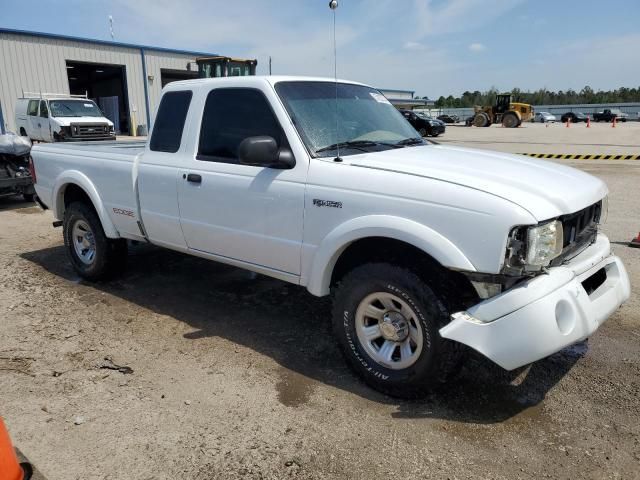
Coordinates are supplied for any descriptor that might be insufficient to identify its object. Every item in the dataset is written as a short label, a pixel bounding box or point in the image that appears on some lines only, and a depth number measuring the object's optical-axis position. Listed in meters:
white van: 19.34
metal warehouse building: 24.67
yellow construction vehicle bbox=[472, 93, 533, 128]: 44.84
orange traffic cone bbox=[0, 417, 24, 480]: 2.34
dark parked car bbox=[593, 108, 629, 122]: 60.17
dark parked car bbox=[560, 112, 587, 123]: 62.06
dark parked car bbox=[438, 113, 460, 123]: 59.88
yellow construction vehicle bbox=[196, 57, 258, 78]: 20.89
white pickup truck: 2.71
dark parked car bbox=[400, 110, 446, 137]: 31.53
